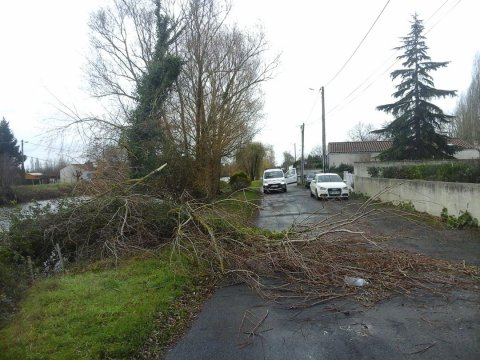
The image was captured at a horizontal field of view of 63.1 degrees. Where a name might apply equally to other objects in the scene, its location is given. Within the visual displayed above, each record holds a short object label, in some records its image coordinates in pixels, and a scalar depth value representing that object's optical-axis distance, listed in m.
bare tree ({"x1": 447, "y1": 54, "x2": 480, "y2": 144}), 43.59
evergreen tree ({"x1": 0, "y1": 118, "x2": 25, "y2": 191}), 47.14
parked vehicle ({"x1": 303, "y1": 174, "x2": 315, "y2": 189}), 39.80
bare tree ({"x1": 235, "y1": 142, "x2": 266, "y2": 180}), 58.00
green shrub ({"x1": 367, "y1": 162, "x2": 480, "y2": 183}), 12.16
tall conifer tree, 28.70
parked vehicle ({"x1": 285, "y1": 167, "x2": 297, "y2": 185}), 51.13
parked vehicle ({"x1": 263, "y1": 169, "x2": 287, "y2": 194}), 31.22
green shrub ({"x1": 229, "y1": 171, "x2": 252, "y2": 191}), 31.04
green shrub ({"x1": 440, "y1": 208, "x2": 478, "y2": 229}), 11.29
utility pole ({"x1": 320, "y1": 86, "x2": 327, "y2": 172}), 32.19
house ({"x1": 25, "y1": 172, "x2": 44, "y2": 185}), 54.72
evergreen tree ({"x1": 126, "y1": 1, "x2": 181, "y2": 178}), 16.11
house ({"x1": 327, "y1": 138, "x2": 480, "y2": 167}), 51.31
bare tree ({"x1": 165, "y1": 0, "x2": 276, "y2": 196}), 20.33
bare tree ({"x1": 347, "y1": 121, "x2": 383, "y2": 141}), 80.71
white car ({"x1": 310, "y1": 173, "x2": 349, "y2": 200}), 22.44
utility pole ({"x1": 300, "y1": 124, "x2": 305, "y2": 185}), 54.91
